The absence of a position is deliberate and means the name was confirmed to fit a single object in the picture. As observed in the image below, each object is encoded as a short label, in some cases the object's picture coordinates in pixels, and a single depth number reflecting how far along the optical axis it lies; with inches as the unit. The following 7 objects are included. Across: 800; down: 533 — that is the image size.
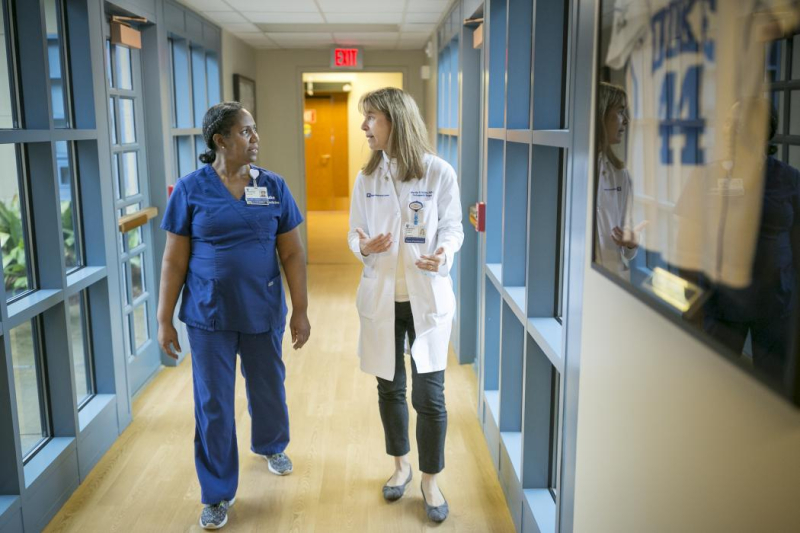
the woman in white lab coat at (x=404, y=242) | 107.0
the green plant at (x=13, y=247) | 117.6
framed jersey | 35.7
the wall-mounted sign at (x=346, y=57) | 307.6
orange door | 564.1
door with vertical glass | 167.3
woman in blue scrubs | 110.2
